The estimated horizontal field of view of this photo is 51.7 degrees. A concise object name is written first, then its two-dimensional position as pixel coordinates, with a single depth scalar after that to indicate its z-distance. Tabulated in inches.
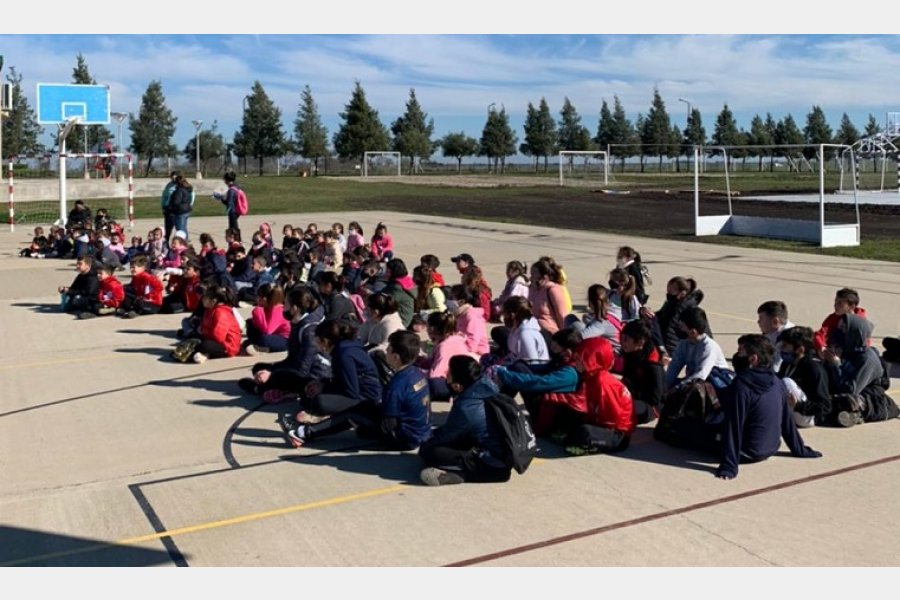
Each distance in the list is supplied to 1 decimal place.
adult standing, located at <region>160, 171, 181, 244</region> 796.0
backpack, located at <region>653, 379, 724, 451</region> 272.5
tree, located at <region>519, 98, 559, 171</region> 3722.9
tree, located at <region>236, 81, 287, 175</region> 3189.0
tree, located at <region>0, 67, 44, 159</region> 2561.5
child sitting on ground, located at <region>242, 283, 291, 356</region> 418.0
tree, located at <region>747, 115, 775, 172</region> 3577.8
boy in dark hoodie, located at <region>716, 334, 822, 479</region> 256.2
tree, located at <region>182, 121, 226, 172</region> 3339.1
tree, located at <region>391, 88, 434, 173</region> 3417.8
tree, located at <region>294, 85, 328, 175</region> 3299.7
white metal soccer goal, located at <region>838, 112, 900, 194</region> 1842.0
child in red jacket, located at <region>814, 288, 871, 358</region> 335.9
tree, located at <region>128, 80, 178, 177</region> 2893.7
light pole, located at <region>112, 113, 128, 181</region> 1393.3
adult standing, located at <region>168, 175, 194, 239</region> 794.2
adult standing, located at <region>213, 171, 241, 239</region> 852.6
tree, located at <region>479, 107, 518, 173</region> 3705.7
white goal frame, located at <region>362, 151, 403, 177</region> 3029.0
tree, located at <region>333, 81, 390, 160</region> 3213.6
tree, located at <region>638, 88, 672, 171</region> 3688.5
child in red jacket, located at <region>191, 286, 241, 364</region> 407.8
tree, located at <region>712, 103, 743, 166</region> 3494.1
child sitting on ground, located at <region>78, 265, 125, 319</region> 528.4
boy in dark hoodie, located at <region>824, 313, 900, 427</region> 303.0
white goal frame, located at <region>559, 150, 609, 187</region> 2435.4
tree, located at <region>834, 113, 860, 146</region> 3965.3
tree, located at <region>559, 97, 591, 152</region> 3686.0
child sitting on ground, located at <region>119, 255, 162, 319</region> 528.1
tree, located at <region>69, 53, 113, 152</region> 2532.0
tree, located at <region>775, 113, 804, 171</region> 3718.0
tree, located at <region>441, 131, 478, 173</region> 3944.4
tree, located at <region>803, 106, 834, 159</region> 3882.9
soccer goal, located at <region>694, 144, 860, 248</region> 912.9
